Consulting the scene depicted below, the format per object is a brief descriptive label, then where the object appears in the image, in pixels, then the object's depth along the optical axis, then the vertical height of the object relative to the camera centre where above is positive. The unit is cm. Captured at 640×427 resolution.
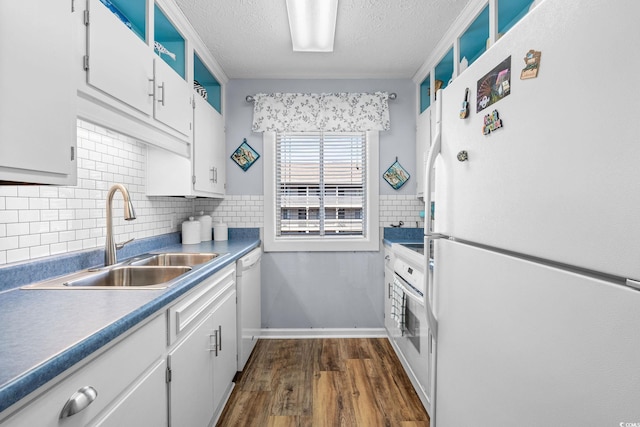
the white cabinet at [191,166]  227 +34
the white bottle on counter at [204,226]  288 -12
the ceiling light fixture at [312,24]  198 +130
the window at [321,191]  313 +22
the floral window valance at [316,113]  304 +96
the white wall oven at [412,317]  189 -70
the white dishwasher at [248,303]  230 -71
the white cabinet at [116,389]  66 -45
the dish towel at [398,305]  226 -69
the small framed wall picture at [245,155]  313 +57
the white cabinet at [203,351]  127 -67
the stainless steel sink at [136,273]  134 -31
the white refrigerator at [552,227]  52 -3
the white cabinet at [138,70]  121 +67
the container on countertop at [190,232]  266 -16
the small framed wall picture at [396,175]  315 +37
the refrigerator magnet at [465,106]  104 +35
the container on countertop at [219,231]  297 -18
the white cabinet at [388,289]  278 -69
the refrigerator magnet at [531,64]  71 +34
